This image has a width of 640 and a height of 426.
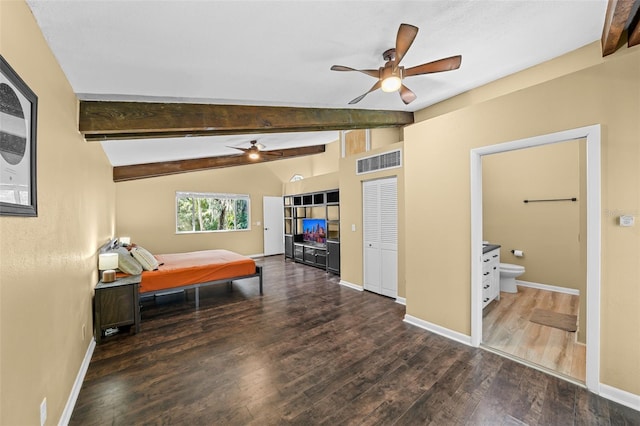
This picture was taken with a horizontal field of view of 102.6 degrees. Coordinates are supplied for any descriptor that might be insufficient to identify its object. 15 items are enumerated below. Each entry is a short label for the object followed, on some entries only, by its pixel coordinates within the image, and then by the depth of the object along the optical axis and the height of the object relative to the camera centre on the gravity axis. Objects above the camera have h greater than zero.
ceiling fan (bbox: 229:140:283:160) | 4.83 +1.20
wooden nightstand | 2.93 -1.08
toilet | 4.23 -1.14
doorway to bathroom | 2.08 -0.55
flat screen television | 6.88 -0.55
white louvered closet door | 4.25 -0.44
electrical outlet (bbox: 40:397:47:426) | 1.41 -1.10
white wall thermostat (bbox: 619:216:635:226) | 1.92 -0.10
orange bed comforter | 3.79 -0.93
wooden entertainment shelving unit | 6.11 -0.54
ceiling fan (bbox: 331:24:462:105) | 2.00 +1.15
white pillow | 3.92 -0.71
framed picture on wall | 1.05 +0.32
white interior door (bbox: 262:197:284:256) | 8.66 -0.44
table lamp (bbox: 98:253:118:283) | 3.16 -0.65
